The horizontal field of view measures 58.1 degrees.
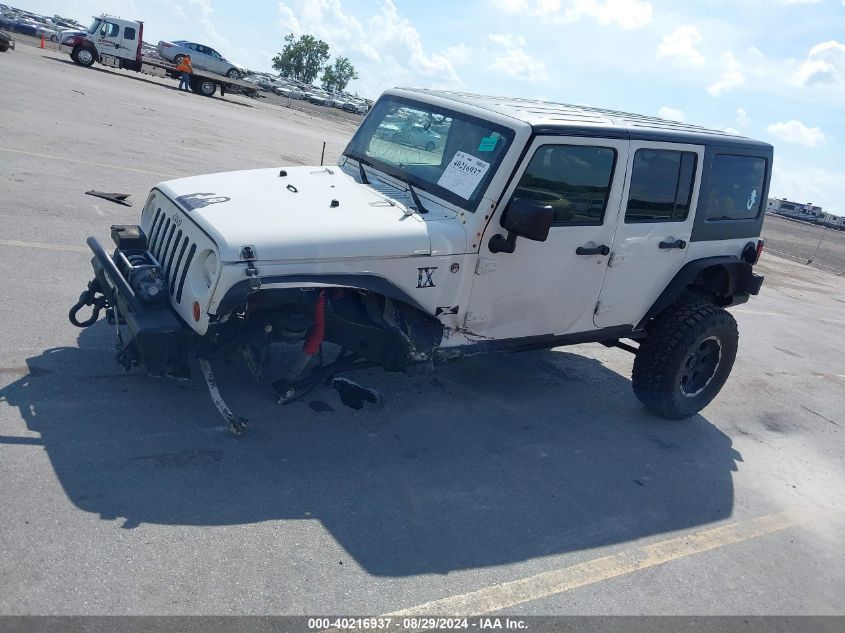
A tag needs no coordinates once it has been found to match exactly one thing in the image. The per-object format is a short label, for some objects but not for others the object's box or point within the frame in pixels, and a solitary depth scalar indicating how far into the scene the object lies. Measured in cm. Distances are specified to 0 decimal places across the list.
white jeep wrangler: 428
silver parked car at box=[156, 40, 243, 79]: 4003
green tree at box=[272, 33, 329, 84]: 10800
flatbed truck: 3083
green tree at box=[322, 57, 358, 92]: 11056
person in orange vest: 3152
